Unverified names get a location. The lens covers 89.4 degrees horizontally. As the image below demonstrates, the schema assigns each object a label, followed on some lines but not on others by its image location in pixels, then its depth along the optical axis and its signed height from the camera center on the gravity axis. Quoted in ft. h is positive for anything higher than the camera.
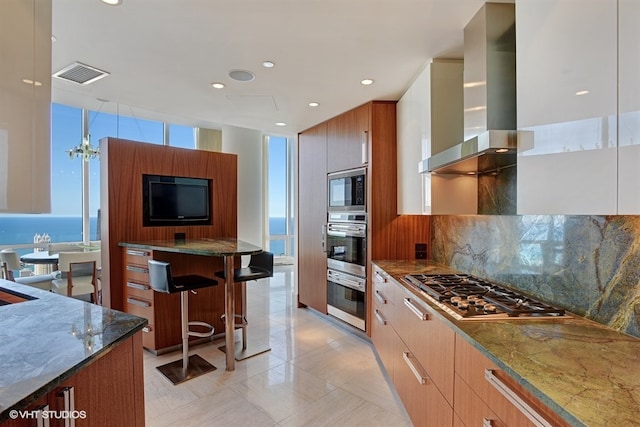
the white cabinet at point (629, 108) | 3.00 +0.96
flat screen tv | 11.51 +0.40
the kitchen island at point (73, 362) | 2.63 -1.37
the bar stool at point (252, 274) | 9.95 -1.96
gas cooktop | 4.83 -1.53
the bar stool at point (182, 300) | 8.57 -2.55
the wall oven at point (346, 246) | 10.94 -1.28
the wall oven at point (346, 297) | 10.96 -3.14
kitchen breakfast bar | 8.46 -1.07
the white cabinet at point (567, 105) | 3.27 +1.21
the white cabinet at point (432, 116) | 7.68 +2.31
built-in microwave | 10.95 +0.72
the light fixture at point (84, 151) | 16.63 +3.13
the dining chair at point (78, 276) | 13.06 -2.86
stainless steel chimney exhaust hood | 5.71 +2.41
